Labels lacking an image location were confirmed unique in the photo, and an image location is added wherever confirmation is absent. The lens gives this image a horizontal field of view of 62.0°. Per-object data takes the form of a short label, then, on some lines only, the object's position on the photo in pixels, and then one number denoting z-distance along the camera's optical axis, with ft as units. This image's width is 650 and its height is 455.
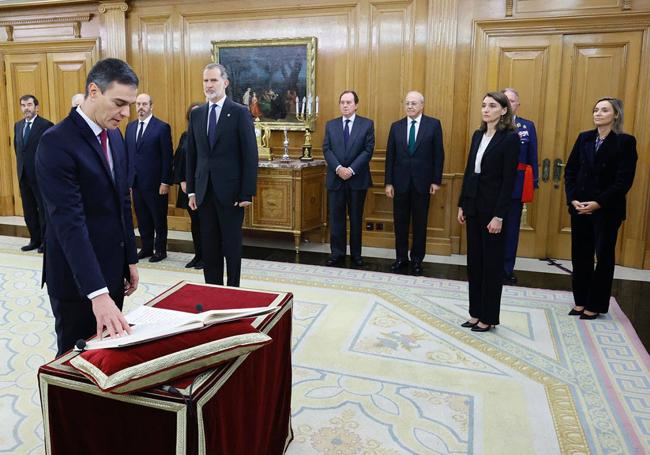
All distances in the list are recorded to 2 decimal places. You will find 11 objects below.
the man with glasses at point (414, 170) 17.80
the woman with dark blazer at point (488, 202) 11.32
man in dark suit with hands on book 5.75
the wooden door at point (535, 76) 18.54
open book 5.14
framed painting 21.12
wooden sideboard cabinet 19.77
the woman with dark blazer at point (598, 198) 12.39
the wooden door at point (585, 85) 17.85
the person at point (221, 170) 12.42
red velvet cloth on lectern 4.78
